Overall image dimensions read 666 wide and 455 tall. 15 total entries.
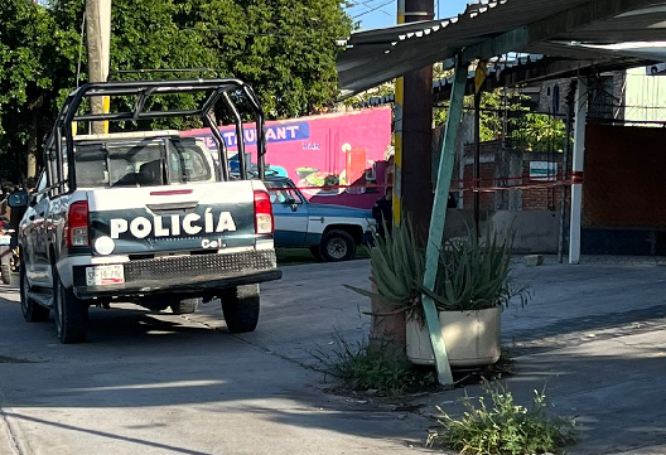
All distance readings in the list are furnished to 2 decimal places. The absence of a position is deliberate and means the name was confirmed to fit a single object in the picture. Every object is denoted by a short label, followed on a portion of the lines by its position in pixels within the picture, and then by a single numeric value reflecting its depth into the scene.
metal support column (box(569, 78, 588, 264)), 15.47
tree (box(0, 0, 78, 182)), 28.56
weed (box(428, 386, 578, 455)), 6.21
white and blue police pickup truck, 10.47
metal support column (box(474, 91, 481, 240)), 16.42
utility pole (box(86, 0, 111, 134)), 18.45
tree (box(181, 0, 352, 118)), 35.59
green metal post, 7.86
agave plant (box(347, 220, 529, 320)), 7.98
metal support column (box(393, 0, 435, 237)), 8.52
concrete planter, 7.95
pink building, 31.47
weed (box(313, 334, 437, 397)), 8.02
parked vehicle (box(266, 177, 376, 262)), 21.06
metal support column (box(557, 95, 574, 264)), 15.77
